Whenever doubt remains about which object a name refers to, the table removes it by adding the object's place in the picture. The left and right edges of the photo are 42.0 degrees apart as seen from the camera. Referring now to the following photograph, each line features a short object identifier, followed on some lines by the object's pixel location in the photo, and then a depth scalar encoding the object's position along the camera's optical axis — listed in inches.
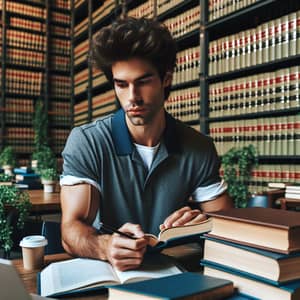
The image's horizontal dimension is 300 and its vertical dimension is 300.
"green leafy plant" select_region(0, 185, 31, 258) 70.4
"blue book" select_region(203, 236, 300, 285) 23.5
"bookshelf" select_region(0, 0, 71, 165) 235.0
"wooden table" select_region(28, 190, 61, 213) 88.7
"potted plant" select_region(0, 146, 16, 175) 180.1
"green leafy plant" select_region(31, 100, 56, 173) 235.6
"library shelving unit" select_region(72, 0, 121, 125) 209.2
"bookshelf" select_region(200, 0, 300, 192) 115.2
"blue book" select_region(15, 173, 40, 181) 133.6
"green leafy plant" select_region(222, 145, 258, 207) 124.9
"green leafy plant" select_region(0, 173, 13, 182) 107.4
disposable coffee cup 35.9
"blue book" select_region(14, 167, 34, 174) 149.2
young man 45.8
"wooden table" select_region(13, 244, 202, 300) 29.8
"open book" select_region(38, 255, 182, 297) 28.3
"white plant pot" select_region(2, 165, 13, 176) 158.8
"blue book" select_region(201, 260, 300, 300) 22.8
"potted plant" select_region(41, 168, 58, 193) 111.3
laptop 19.4
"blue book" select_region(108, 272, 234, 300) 21.1
